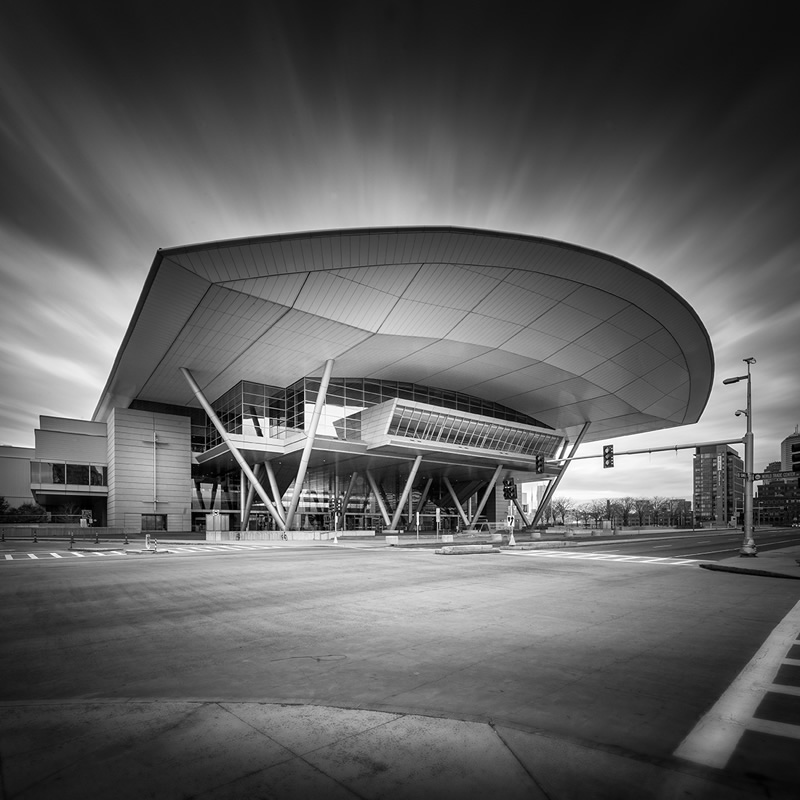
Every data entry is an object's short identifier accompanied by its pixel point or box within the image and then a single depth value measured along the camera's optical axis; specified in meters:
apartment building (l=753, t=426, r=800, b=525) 153.62
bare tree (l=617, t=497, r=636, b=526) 154.93
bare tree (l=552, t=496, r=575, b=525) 152.95
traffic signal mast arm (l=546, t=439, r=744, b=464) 27.29
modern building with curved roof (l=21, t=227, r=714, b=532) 31.62
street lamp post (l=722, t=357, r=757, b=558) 21.53
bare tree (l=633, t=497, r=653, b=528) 161.25
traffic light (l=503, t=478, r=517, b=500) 30.18
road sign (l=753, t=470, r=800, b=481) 24.52
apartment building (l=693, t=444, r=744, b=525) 149.00
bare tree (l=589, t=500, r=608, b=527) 146.07
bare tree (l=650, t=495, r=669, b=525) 162.32
